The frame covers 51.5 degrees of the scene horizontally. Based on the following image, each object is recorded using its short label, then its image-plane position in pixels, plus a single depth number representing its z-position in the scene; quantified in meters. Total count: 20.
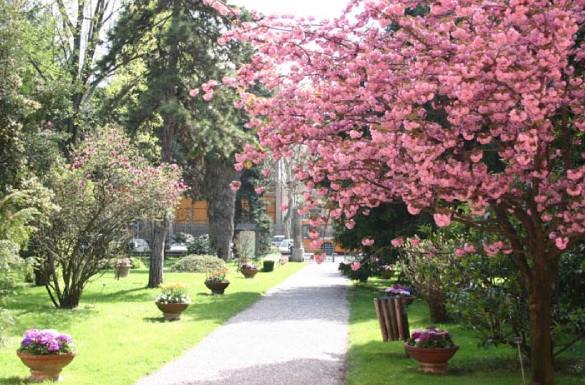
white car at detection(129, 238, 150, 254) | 41.33
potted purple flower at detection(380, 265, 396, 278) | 24.94
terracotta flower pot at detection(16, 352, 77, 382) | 7.61
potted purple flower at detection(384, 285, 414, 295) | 11.17
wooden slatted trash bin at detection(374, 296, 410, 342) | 10.00
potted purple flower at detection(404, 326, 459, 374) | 8.45
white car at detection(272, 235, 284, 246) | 55.03
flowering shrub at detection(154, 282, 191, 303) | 13.34
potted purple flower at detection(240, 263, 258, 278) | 25.66
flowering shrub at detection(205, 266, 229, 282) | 19.15
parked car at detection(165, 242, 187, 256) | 40.59
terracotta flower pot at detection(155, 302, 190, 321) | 13.23
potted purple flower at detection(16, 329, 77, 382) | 7.63
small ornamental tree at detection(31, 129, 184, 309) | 14.69
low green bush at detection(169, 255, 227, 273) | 28.16
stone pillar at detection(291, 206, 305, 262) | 39.75
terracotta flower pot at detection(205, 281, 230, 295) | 19.03
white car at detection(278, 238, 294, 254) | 46.17
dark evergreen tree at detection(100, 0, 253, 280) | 20.67
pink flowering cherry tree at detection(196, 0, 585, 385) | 5.57
